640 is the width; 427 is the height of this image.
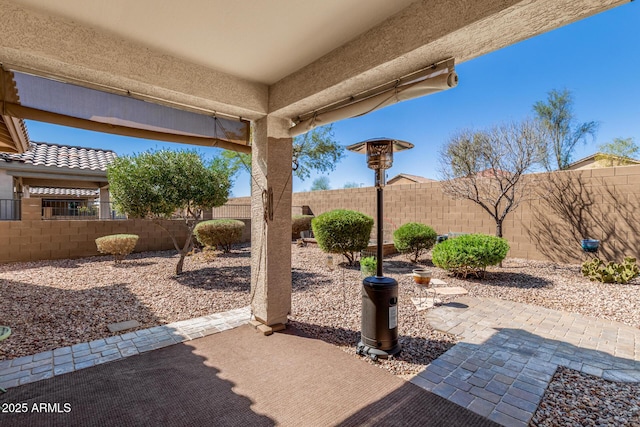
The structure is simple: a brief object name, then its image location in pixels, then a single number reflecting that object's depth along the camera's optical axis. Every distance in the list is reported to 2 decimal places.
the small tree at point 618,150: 15.45
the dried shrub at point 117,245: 8.19
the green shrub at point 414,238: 8.56
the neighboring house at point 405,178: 26.82
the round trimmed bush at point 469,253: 6.49
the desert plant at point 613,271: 6.20
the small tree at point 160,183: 6.57
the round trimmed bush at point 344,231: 8.16
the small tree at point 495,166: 8.23
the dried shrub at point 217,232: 9.90
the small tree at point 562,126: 17.31
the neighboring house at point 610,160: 14.84
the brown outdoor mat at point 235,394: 2.32
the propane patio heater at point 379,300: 3.31
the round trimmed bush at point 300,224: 13.63
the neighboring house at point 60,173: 8.81
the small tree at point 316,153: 17.52
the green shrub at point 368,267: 6.41
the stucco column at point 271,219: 3.93
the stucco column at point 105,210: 10.29
